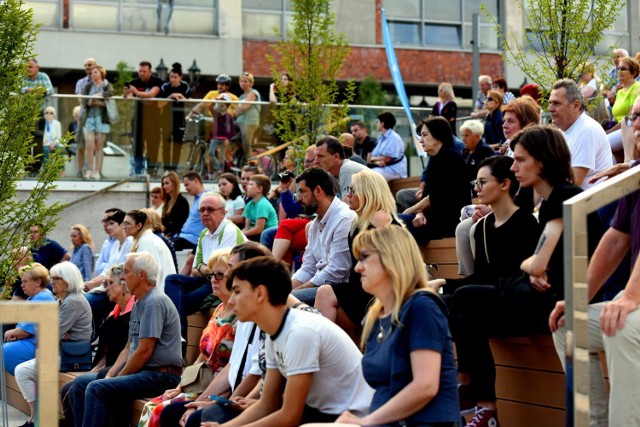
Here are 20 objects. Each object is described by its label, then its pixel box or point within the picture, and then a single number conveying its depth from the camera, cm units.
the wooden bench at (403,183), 1486
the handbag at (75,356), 1120
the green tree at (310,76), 1631
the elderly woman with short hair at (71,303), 1138
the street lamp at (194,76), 2617
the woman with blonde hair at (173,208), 1470
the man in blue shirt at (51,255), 1519
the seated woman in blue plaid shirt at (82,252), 1456
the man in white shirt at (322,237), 854
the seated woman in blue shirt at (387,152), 1577
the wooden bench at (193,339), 1058
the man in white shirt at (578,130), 827
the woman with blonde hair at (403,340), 493
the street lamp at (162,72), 2516
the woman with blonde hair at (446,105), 1591
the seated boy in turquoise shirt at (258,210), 1333
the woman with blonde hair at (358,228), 779
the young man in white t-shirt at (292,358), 592
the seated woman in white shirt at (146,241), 1183
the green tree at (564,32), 1150
